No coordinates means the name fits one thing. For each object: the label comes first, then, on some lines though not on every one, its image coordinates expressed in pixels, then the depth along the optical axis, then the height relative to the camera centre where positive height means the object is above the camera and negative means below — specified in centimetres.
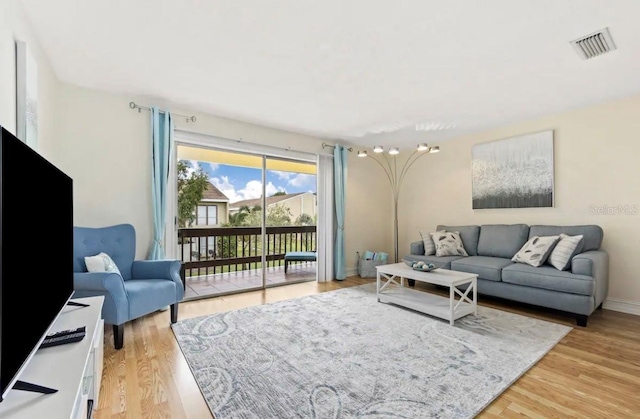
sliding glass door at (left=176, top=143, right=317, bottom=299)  386 -2
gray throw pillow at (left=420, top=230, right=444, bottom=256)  425 -48
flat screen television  82 -14
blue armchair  224 -56
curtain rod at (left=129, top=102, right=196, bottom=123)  321 +119
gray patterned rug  165 -106
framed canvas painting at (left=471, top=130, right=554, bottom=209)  375 +54
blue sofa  277 -63
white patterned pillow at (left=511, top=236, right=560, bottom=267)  321 -44
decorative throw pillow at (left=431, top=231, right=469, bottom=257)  410 -45
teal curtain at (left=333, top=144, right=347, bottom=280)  484 +23
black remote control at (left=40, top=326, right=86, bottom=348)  126 -54
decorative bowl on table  317 -59
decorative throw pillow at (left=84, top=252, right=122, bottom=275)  246 -41
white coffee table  284 -96
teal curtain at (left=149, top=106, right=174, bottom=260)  326 +47
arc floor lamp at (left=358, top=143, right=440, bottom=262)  541 +78
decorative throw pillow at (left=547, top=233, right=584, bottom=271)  300 -41
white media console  86 -56
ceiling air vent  204 +121
